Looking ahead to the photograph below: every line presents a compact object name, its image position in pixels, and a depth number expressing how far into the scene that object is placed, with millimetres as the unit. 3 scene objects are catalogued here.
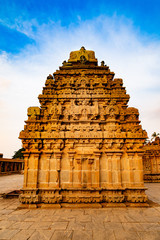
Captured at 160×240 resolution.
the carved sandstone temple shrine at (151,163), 17891
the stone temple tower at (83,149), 8046
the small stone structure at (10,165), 24600
